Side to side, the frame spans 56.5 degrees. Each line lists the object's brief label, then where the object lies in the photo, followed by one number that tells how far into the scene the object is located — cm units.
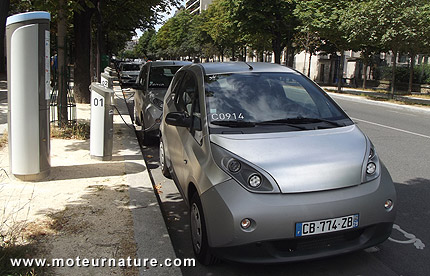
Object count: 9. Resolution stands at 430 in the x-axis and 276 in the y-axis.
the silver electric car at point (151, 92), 818
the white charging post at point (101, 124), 660
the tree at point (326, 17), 2275
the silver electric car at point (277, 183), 305
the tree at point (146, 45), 13650
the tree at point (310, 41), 3409
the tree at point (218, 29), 4759
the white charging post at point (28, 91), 502
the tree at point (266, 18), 2969
